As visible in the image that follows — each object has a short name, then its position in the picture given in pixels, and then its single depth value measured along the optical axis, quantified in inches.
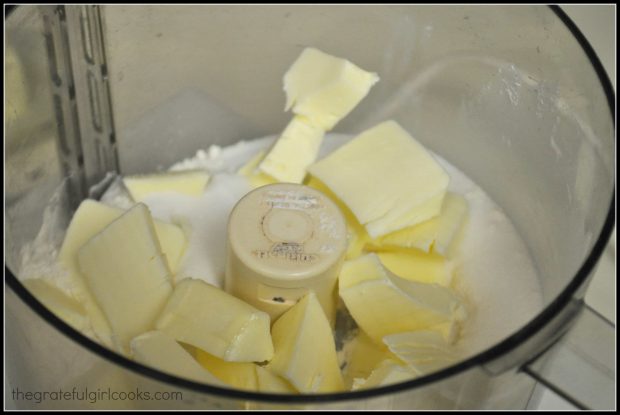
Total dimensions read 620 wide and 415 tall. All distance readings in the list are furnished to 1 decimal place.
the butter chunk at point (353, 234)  32.8
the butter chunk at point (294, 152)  34.9
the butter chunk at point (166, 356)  25.1
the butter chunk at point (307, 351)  26.9
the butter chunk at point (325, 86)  35.6
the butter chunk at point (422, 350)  26.9
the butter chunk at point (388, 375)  25.8
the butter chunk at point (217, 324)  27.0
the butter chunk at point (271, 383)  26.8
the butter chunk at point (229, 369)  27.4
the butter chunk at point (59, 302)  28.7
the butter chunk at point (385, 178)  32.4
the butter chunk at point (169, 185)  35.0
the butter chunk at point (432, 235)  32.6
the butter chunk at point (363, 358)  30.3
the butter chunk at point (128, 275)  29.5
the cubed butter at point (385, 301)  29.5
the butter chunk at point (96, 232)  32.3
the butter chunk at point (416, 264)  32.7
